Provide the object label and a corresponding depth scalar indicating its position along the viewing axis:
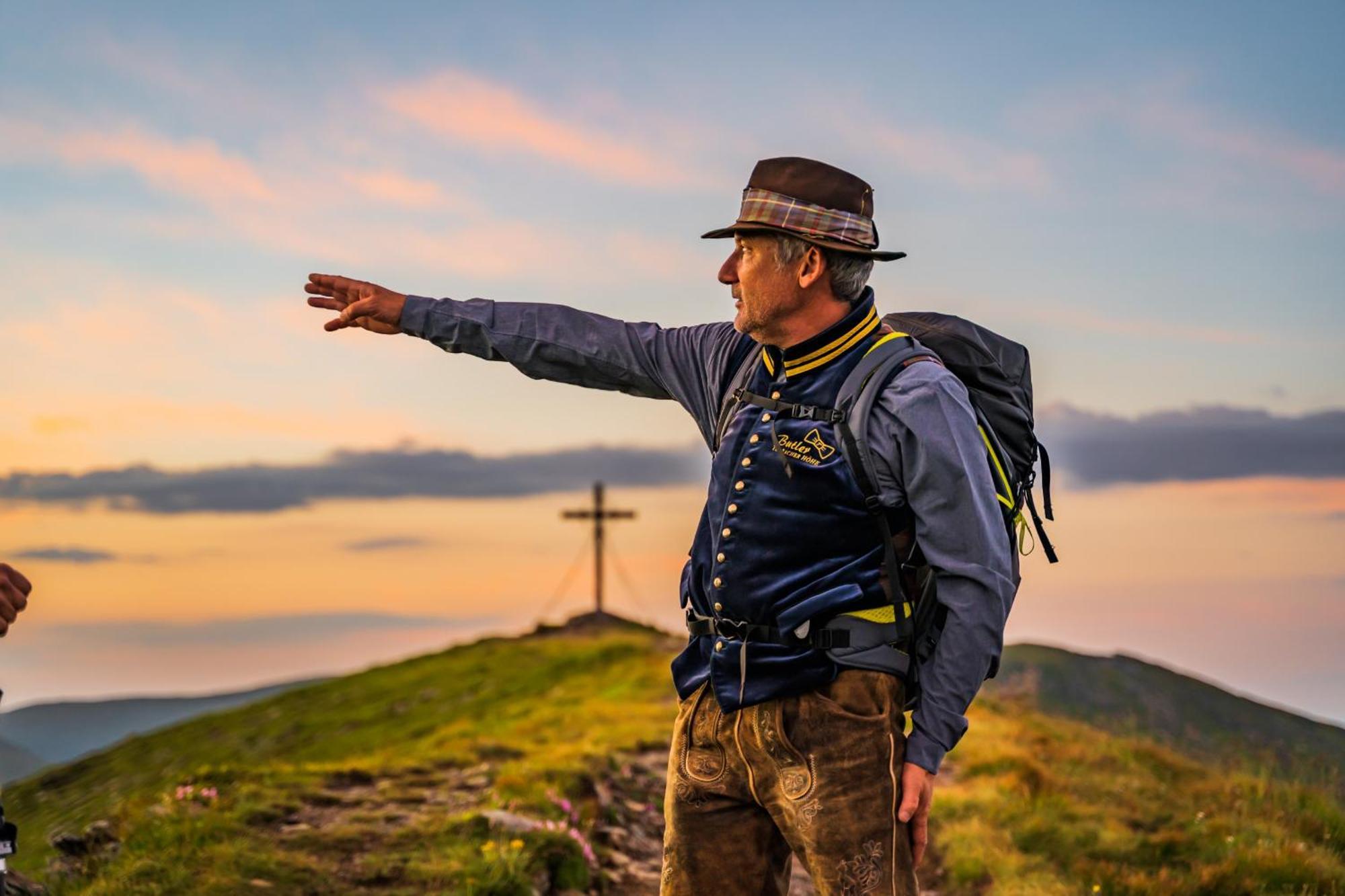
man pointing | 4.24
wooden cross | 34.94
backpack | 4.35
